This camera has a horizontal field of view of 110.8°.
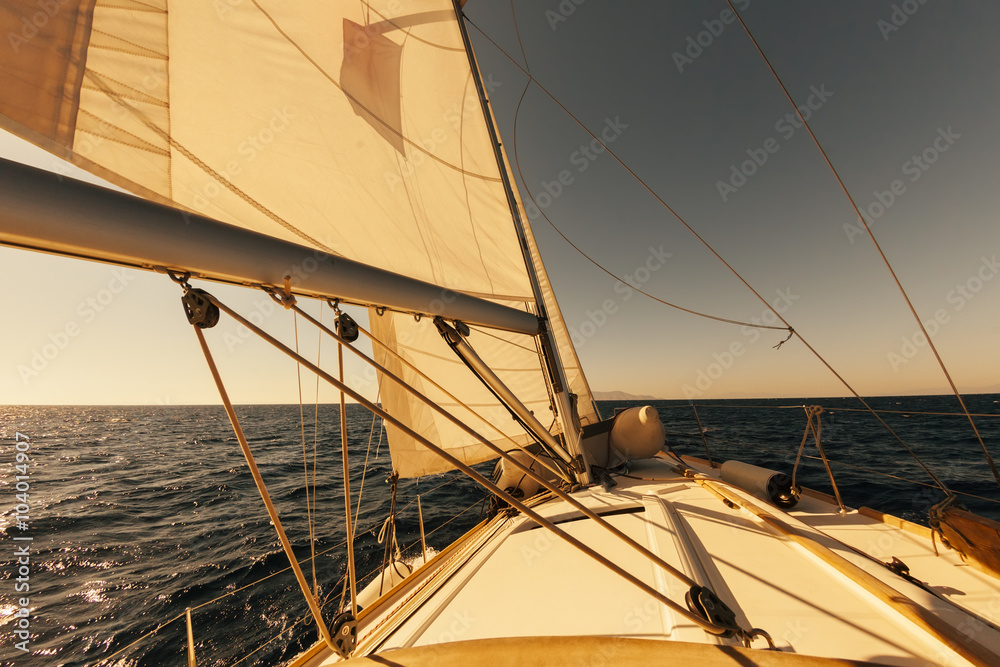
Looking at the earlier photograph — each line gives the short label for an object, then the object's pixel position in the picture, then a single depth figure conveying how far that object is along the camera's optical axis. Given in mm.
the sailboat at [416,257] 1299
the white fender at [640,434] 4715
